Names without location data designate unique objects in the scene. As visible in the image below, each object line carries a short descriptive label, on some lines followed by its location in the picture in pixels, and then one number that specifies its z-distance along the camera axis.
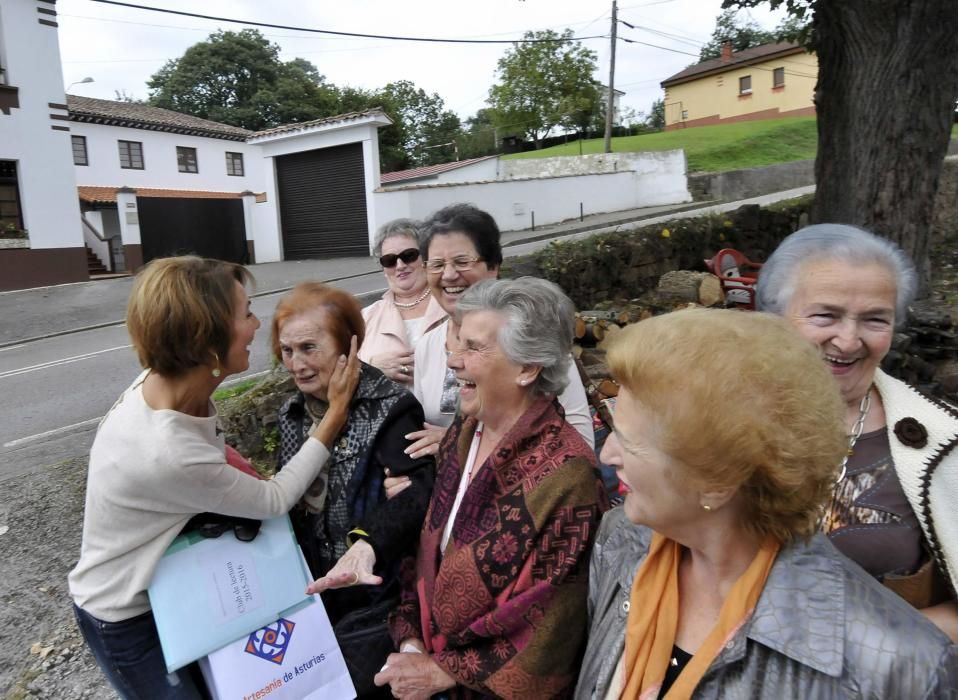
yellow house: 35.41
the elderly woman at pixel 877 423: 1.39
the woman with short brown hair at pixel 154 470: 1.65
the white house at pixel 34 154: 15.24
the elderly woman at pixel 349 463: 1.92
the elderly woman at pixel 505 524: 1.55
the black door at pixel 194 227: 18.39
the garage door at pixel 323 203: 18.34
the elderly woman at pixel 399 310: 2.82
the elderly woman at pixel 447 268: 2.36
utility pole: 26.98
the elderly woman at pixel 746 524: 1.05
